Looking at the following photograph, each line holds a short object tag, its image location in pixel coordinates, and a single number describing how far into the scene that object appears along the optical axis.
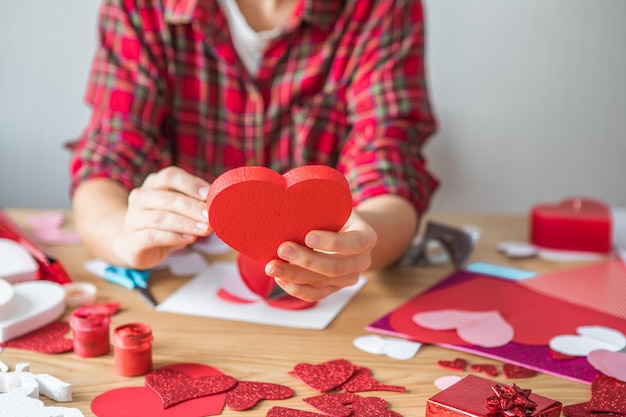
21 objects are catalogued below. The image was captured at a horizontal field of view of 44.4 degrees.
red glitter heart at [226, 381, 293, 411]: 0.70
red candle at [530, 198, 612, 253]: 1.22
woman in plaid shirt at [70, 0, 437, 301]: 1.13
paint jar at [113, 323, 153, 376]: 0.75
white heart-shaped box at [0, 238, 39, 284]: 0.94
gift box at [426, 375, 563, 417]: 0.63
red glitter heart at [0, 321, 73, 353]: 0.81
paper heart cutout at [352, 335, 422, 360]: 0.82
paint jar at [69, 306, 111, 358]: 0.79
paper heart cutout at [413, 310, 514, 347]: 0.86
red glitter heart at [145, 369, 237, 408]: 0.70
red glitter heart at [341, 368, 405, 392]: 0.74
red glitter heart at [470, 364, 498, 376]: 0.78
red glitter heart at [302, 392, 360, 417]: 0.68
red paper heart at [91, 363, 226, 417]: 0.68
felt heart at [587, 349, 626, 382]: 0.78
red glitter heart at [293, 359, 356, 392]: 0.74
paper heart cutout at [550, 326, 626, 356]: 0.84
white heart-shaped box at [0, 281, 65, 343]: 0.83
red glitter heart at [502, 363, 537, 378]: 0.78
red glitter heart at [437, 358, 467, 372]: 0.79
